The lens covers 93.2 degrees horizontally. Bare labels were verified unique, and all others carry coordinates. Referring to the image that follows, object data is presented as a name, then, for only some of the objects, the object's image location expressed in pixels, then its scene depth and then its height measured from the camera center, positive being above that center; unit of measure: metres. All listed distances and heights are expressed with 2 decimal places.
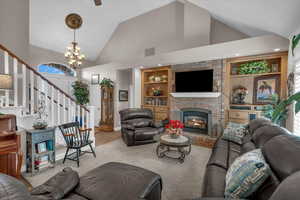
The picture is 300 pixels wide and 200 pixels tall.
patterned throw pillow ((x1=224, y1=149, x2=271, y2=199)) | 1.11 -0.65
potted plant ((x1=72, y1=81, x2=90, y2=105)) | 6.30 +0.21
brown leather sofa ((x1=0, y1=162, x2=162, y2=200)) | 1.27 -0.89
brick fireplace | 4.32 -0.34
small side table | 2.54 -1.01
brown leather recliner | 4.02 -0.91
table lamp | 2.38 +0.24
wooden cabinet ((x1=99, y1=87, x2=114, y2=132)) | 6.11 -0.44
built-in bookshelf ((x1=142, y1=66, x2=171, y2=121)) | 5.67 +0.28
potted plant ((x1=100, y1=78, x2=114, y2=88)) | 5.92 +0.58
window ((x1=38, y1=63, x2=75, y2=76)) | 5.88 +1.20
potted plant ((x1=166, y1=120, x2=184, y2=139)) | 3.16 -0.72
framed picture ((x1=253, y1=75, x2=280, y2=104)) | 3.72 +0.29
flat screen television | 4.48 +0.56
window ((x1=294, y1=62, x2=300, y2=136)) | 2.57 +0.17
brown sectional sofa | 0.75 -0.53
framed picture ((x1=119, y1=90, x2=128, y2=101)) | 6.32 +0.09
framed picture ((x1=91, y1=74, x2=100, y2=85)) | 6.76 +0.85
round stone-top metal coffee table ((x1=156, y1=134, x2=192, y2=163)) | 2.91 -0.98
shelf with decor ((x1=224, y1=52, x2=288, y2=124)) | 3.65 +0.42
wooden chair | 2.96 -0.90
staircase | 2.65 -0.21
